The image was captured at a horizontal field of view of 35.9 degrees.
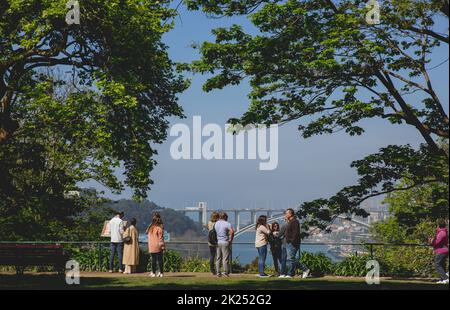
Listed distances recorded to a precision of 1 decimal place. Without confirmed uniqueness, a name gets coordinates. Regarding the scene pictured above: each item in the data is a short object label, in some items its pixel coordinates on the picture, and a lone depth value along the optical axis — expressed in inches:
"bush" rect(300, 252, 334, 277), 896.3
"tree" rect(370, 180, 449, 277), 759.7
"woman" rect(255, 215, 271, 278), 827.4
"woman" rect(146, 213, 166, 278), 807.1
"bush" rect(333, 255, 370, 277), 906.1
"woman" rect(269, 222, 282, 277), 855.1
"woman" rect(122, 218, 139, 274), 887.1
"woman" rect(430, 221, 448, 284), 726.5
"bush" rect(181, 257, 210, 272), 974.4
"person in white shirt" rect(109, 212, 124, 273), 895.1
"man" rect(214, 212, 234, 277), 791.7
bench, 836.6
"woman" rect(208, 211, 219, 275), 824.7
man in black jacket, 794.8
